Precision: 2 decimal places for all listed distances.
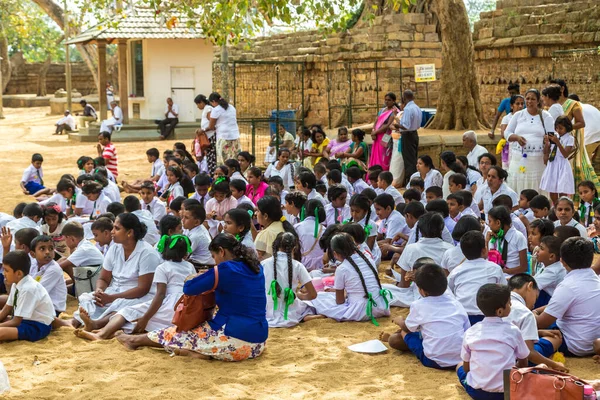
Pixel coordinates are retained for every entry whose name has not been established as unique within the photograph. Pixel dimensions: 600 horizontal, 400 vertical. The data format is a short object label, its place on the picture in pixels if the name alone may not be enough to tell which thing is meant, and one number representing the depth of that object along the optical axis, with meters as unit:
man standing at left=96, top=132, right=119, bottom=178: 13.87
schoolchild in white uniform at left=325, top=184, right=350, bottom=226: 8.69
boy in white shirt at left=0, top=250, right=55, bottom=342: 6.10
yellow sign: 16.02
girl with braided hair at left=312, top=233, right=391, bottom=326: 6.60
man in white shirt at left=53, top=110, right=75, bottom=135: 27.17
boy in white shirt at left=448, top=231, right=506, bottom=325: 5.82
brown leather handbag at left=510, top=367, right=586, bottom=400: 4.10
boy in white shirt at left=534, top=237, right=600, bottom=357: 5.44
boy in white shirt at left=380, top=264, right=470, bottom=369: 5.41
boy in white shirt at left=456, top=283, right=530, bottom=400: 4.76
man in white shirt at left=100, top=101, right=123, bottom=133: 22.17
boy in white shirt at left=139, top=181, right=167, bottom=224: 9.36
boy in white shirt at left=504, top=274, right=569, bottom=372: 5.08
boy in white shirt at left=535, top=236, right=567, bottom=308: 6.02
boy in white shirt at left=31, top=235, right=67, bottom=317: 6.57
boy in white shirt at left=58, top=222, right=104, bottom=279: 7.35
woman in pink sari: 13.33
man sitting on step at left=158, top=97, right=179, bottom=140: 23.45
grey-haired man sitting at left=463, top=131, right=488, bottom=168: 10.79
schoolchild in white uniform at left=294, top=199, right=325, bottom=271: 8.08
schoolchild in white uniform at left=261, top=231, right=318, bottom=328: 6.59
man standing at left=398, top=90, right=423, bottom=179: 13.06
